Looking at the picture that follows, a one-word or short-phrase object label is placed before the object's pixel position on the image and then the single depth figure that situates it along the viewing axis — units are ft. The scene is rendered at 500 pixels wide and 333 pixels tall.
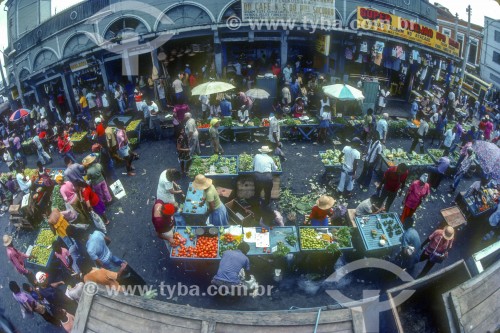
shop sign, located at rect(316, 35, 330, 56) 65.86
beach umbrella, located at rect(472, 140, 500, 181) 34.48
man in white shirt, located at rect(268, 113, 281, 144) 45.03
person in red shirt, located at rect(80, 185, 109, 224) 31.37
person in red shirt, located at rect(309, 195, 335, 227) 28.99
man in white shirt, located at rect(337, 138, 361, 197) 34.81
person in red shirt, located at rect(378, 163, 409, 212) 32.40
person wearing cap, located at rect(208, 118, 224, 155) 43.27
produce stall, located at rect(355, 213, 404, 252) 28.07
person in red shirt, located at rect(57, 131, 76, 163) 44.75
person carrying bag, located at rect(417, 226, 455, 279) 25.68
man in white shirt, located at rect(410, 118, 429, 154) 47.27
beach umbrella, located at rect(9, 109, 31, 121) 51.71
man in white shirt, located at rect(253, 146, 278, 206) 33.42
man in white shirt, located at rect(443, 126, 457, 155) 46.11
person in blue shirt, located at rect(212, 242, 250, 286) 23.89
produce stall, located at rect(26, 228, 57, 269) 29.25
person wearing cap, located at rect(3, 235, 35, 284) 27.04
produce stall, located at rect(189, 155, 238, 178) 36.65
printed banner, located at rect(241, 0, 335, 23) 60.85
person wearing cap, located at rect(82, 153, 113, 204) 33.54
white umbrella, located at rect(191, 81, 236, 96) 47.80
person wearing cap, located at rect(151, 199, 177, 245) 27.30
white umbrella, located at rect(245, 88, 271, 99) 51.00
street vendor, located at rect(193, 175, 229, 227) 28.84
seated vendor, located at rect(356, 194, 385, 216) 30.71
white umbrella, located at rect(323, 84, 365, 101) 46.91
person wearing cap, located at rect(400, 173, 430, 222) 30.91
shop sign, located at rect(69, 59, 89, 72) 62.08
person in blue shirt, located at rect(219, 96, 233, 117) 51.83
